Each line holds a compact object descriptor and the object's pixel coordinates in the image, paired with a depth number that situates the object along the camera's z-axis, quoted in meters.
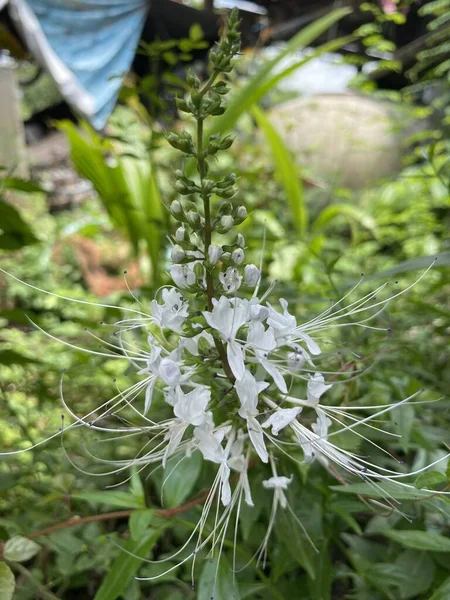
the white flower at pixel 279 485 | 0.15
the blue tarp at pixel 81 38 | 1.14
